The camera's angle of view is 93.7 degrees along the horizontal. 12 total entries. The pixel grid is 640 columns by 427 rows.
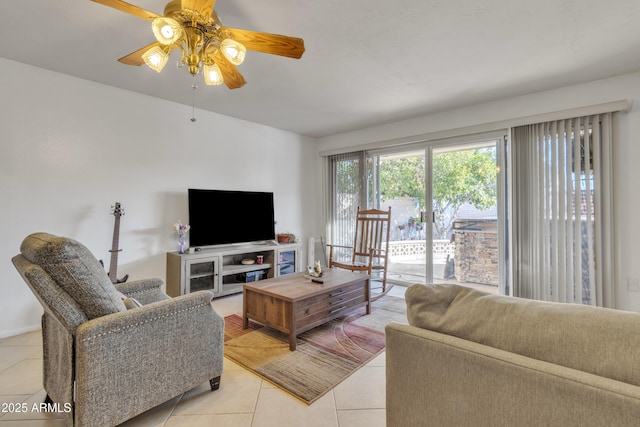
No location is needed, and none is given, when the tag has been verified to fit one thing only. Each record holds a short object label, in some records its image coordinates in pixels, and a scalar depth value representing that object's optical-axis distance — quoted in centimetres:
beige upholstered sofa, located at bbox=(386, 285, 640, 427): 62
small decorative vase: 345
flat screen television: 358
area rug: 192
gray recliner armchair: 129
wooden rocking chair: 396
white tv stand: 332
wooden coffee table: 235
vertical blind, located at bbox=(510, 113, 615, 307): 283
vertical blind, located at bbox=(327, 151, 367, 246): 476
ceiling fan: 151
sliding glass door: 359
